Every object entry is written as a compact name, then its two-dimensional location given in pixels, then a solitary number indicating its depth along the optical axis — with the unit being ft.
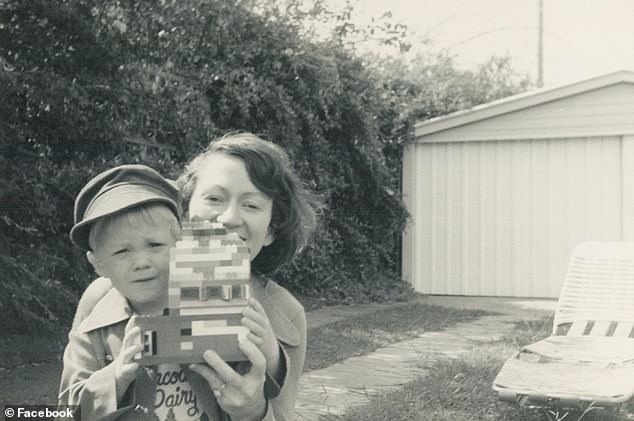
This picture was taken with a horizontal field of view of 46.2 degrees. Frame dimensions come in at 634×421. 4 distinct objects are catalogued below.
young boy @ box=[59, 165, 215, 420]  4.38
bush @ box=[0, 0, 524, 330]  15.66
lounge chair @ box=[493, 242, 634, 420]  12.83
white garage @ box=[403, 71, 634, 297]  33.04
